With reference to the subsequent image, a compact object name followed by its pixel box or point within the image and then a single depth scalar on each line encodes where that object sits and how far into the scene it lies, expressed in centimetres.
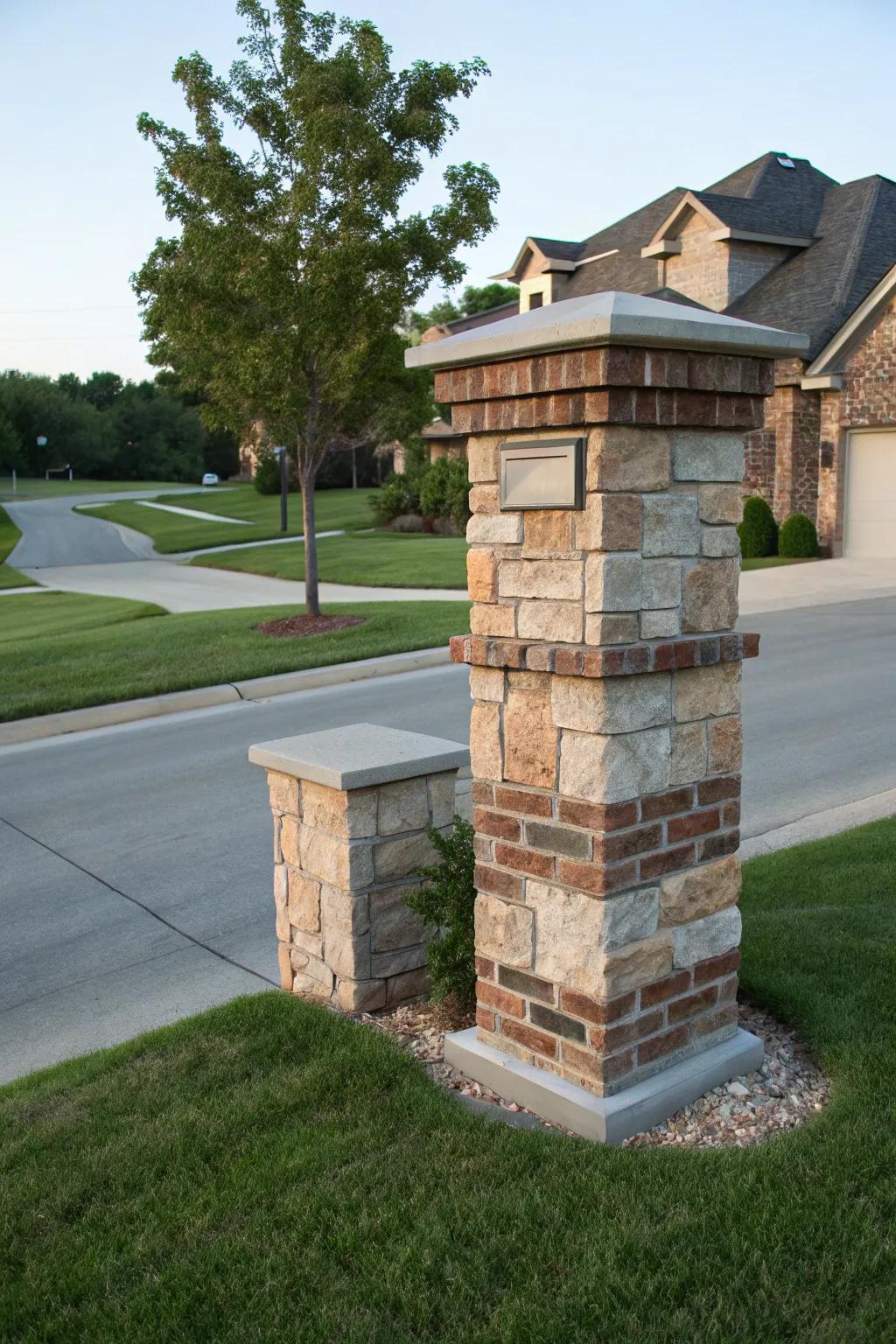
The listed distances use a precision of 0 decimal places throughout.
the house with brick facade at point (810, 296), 2320
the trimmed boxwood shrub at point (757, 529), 2397
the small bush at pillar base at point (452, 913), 410
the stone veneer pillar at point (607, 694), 334
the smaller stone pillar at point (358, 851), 427
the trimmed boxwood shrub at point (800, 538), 2339
